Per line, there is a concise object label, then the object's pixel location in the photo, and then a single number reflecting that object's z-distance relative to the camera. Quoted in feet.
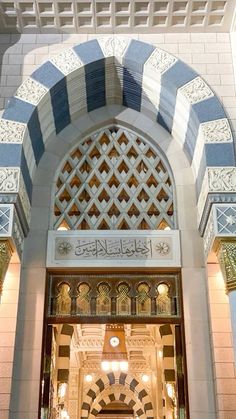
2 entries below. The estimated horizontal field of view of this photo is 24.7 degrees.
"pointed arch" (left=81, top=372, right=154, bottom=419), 37.24
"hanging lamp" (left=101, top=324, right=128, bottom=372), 27.84
